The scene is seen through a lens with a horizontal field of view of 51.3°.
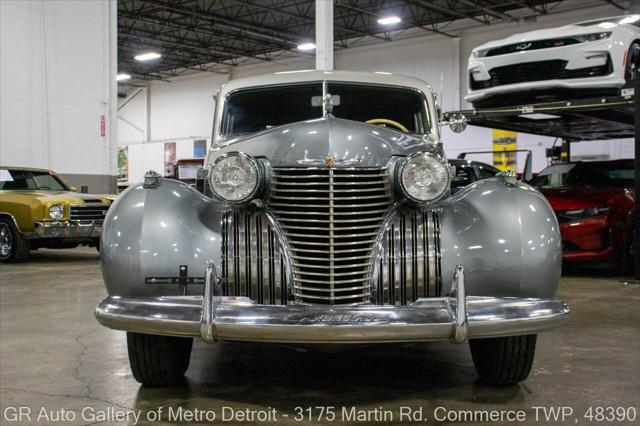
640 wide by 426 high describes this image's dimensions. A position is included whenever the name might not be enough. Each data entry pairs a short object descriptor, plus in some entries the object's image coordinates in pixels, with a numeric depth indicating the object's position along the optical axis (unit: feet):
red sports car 24.81
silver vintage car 9.32
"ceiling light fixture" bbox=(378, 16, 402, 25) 68.16
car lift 23.02
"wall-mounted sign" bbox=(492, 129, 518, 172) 63.67
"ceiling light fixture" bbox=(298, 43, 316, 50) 78.60
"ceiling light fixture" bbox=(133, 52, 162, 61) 87.70
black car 27.56
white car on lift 22.97
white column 38.50
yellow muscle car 30.48
